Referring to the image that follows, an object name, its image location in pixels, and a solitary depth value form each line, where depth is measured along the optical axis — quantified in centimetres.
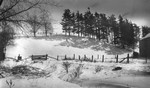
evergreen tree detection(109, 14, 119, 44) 6364
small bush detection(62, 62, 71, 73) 1682
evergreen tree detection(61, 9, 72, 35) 6972
